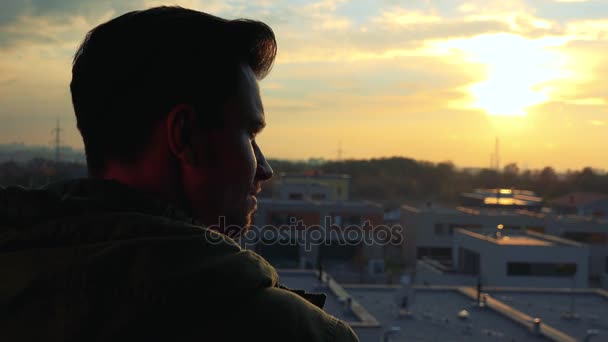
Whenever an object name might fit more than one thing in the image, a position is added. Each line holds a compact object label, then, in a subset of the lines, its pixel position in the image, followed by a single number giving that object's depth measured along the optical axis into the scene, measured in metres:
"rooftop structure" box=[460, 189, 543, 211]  31.47
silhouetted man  0.71
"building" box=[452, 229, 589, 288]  19.33
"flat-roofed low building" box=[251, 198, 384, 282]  23.45
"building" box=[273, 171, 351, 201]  30.97
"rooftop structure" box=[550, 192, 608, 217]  33.28
